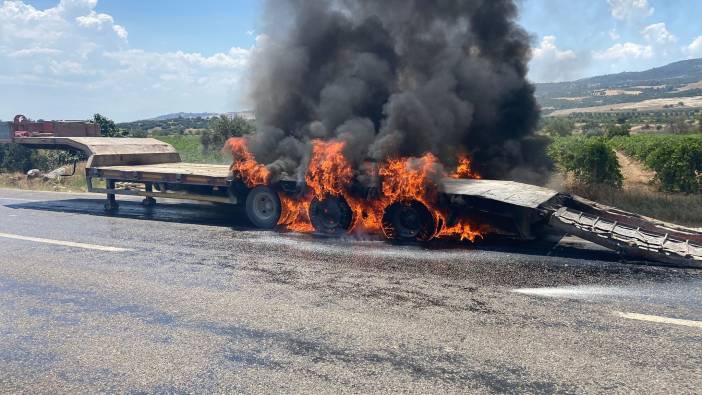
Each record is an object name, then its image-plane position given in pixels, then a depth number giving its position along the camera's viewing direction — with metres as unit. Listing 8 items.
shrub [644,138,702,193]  15.75
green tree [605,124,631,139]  40.72
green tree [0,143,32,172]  26.89
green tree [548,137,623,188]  17.16
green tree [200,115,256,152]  27.44
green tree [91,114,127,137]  28.03
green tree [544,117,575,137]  27.70
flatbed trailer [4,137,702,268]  8.77
